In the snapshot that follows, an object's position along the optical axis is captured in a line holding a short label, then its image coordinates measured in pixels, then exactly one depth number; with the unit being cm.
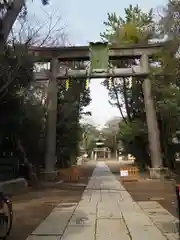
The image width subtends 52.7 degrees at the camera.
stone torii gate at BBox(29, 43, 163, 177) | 1220
